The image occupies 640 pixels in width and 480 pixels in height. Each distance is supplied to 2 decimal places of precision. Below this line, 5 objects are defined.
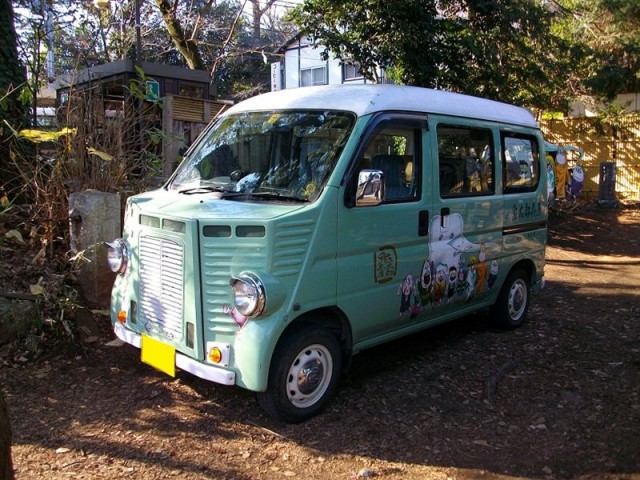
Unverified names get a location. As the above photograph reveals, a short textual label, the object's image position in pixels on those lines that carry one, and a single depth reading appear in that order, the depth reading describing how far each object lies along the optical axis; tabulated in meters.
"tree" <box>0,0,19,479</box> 6.47
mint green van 3.59
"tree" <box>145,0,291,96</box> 13.72
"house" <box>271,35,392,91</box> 22.66
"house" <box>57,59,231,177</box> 6.15
